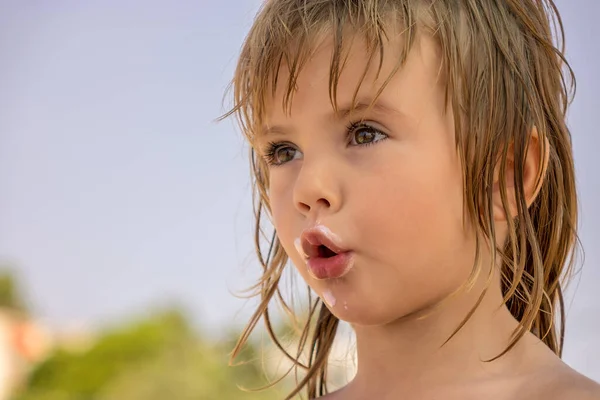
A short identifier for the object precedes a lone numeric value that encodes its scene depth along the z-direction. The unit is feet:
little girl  2.60
